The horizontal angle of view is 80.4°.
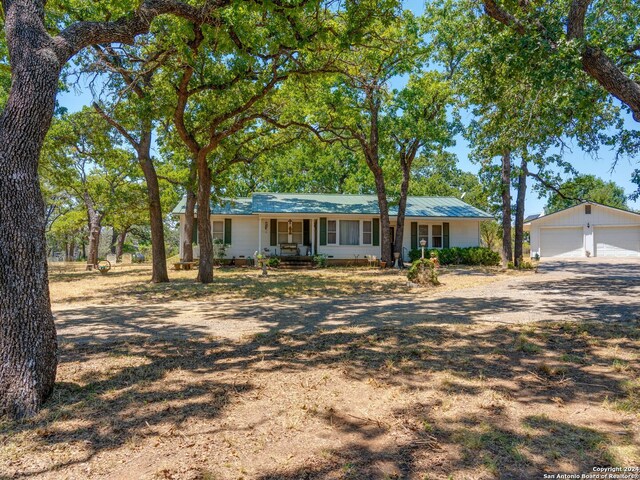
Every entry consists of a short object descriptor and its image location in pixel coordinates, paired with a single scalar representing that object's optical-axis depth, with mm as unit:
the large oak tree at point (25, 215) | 3227
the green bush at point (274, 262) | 19234
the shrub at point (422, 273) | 11898
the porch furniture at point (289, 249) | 20706
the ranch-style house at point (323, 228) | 21156
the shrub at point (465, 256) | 20922
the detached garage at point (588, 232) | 24562
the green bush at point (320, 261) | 19953
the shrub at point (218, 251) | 20750
